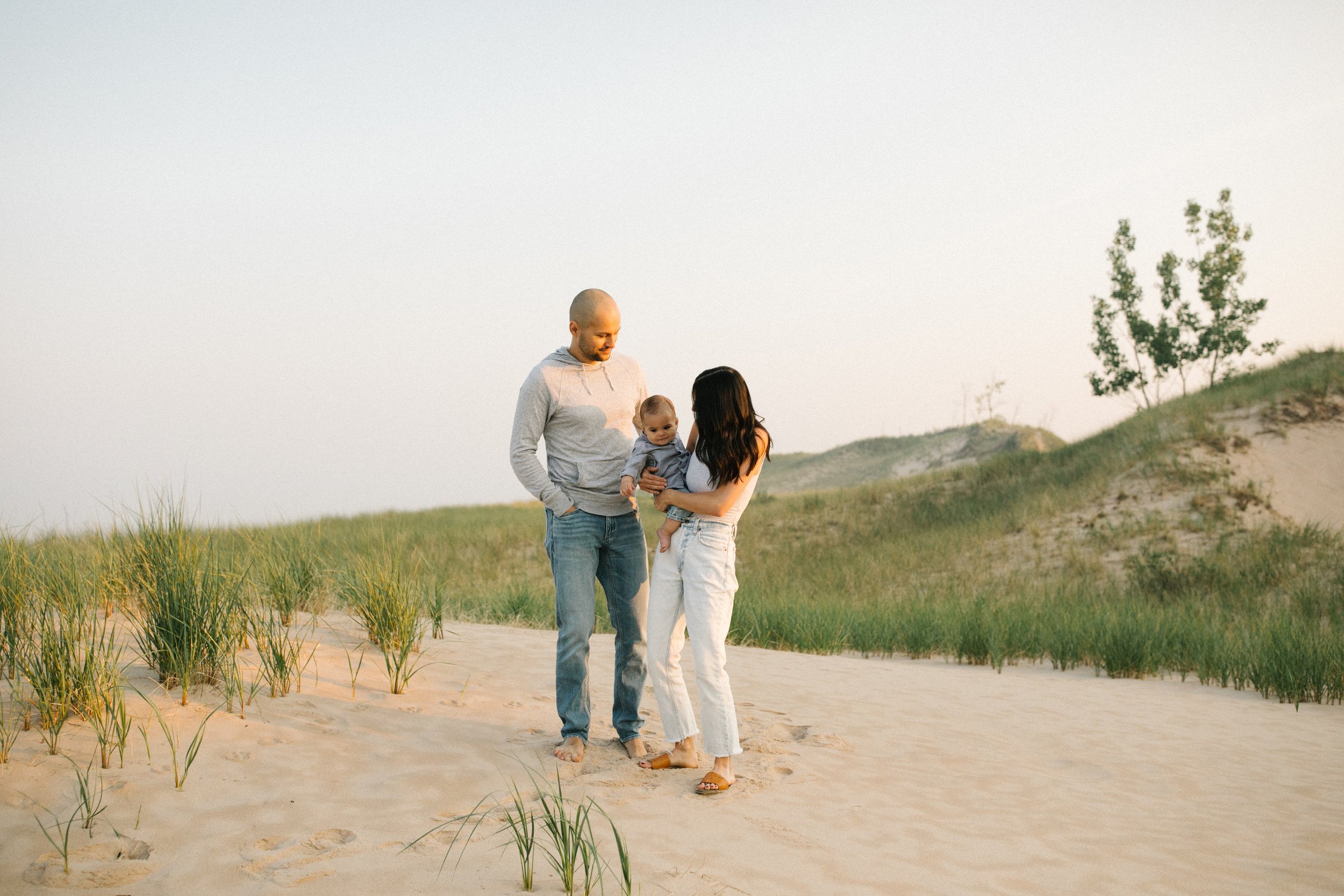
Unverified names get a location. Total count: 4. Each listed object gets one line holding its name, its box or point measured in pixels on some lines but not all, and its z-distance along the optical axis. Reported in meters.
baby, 4.22
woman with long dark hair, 4.05
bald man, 4.42
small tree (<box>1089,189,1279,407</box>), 30.16
